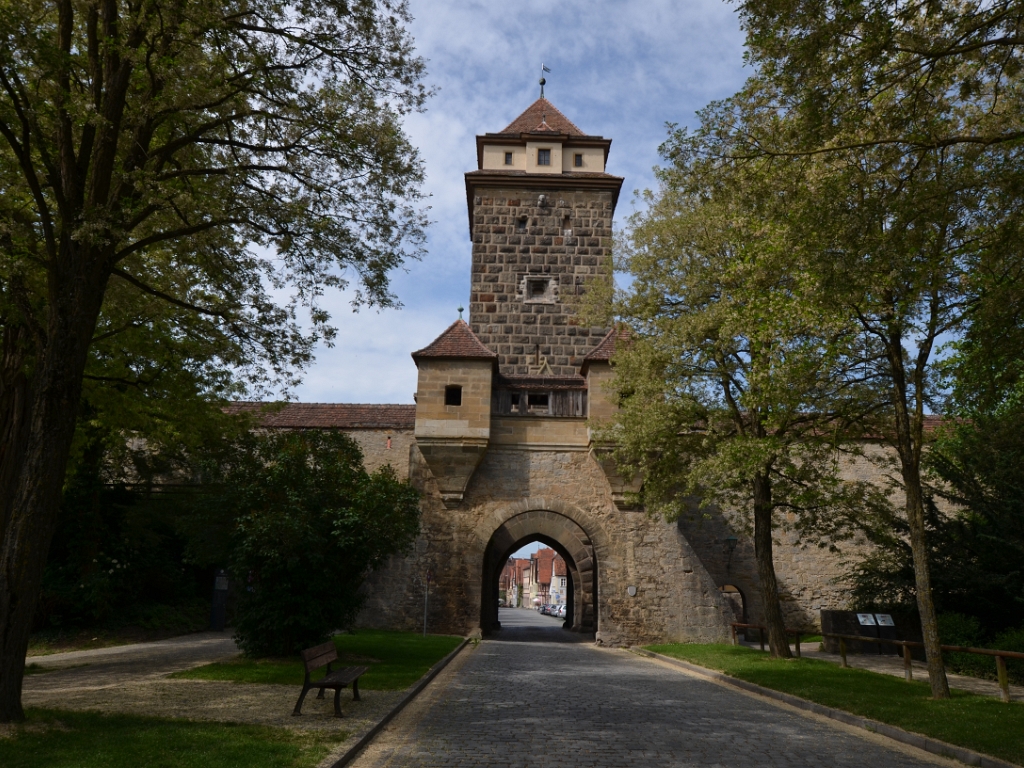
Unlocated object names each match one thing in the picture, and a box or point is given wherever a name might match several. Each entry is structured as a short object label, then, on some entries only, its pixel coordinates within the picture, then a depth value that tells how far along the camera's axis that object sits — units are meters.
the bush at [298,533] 13.66
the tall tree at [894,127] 7.23
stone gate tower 25.89
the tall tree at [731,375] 12.51
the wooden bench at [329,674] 8.59
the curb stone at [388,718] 6.80
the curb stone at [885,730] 7.23
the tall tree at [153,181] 8.09
